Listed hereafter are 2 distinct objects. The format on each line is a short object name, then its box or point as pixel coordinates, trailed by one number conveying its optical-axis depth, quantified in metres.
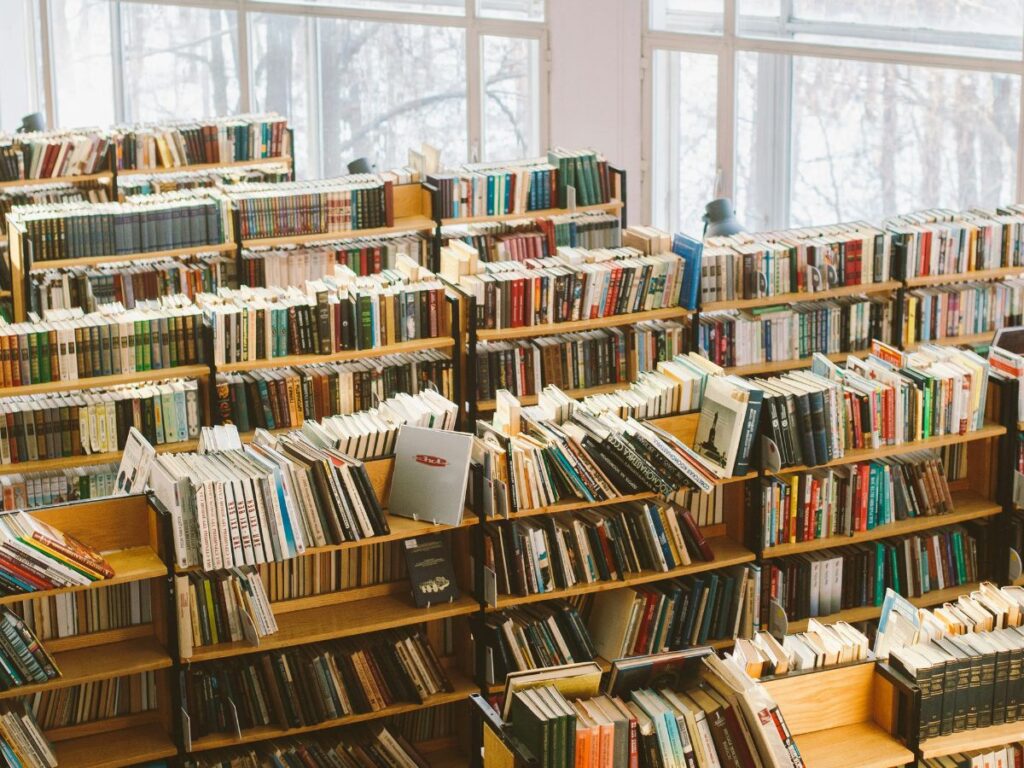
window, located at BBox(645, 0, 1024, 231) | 9.57
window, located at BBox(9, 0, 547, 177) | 12.77
